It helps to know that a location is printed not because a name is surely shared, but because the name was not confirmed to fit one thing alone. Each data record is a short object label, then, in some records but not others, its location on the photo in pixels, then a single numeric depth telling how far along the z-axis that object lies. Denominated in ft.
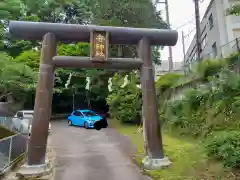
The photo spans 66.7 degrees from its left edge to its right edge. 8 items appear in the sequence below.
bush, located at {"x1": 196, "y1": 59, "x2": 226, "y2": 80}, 29.41
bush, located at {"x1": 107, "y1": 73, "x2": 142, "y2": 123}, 44.06
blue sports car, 45.08
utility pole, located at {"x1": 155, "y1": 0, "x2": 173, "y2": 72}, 62.57
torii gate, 18.91
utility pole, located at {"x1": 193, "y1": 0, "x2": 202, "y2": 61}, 40.90
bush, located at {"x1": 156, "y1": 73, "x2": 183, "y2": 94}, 40.36
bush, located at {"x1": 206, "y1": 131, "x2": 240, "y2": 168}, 15.17
